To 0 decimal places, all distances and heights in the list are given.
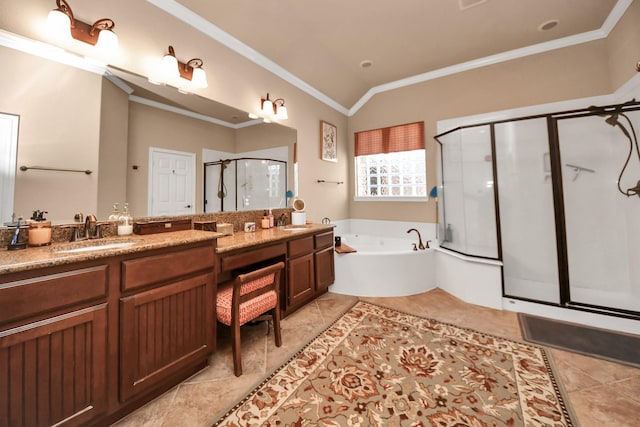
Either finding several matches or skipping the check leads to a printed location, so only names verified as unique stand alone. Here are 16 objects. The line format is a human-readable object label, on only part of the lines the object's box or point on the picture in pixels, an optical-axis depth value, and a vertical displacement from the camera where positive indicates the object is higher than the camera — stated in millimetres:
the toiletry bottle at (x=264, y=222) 2658 +47
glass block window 3717 +986
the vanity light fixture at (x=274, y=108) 2721 +1338
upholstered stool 1546 -502
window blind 3676 +1338
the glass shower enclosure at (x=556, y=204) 2430 +181
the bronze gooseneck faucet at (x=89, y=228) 1472 +14
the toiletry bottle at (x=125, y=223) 1647 +44
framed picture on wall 3610 +1272
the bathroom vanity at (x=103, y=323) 935 -433
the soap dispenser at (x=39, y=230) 1283 +7
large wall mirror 1312 +636
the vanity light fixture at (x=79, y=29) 1419 +1239
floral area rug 1271 -981
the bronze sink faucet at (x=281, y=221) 2916 +59
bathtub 2850 -587
